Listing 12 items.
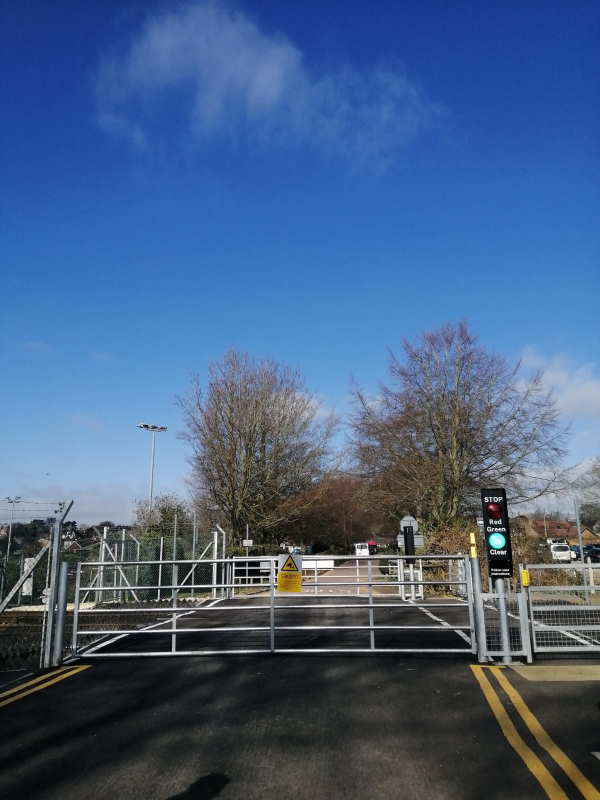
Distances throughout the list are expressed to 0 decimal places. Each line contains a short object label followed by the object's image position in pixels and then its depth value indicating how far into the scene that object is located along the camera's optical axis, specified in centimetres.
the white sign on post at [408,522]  2156
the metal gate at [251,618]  998
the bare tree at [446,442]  3131
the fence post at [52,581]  945
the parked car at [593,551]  4667
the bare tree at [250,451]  3722
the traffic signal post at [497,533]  982
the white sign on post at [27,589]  2027
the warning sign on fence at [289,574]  1037
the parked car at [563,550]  4560
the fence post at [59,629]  948
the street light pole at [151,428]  5478
